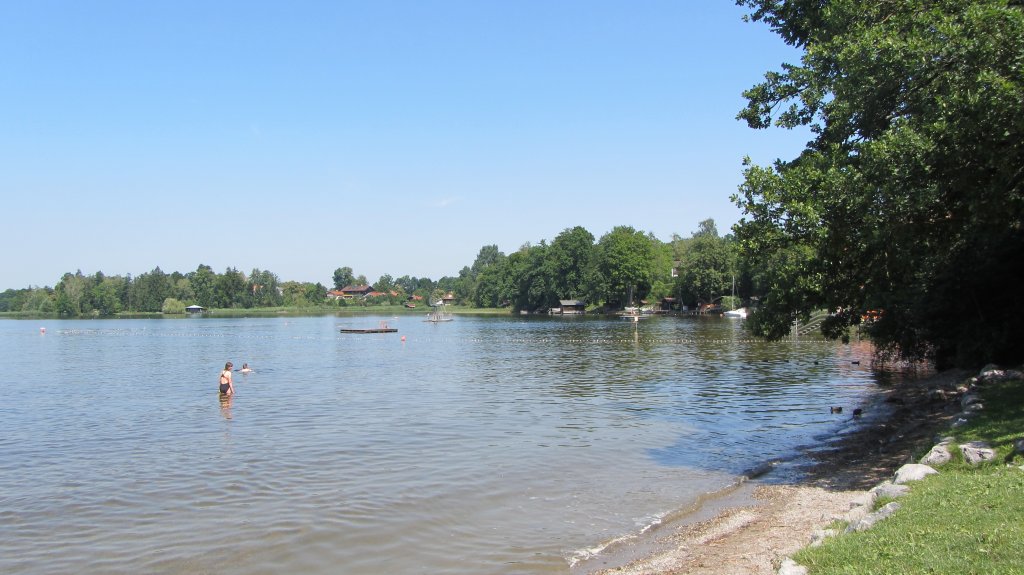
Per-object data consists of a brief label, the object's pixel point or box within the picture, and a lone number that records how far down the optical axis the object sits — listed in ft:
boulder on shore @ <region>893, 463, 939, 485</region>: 35.14
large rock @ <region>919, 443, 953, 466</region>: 37.70
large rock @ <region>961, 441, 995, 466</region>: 35.65
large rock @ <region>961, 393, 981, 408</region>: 55.22
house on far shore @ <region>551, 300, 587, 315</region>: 519.60
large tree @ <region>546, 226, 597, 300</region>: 534.37
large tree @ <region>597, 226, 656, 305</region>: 482.69
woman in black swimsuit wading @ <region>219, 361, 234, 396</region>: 101.37
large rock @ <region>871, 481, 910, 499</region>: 32.81
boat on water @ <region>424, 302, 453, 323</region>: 404.16
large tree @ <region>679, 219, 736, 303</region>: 415.03
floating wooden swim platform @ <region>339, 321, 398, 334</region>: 287.89
